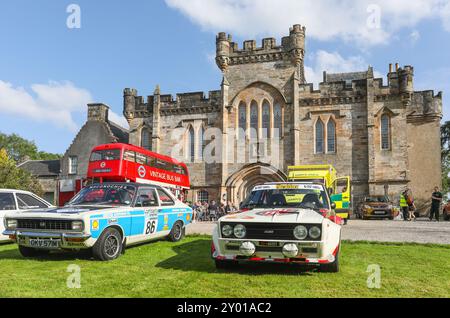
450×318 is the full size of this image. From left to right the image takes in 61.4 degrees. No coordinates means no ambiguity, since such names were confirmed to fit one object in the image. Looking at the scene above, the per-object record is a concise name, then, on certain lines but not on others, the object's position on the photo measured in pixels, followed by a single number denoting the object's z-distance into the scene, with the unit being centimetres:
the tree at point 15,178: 2939
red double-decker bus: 2008
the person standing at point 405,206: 2253
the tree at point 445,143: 4694
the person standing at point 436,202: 2012
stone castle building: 2714
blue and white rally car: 725
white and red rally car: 601
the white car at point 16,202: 1014
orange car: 2331
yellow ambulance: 1889
